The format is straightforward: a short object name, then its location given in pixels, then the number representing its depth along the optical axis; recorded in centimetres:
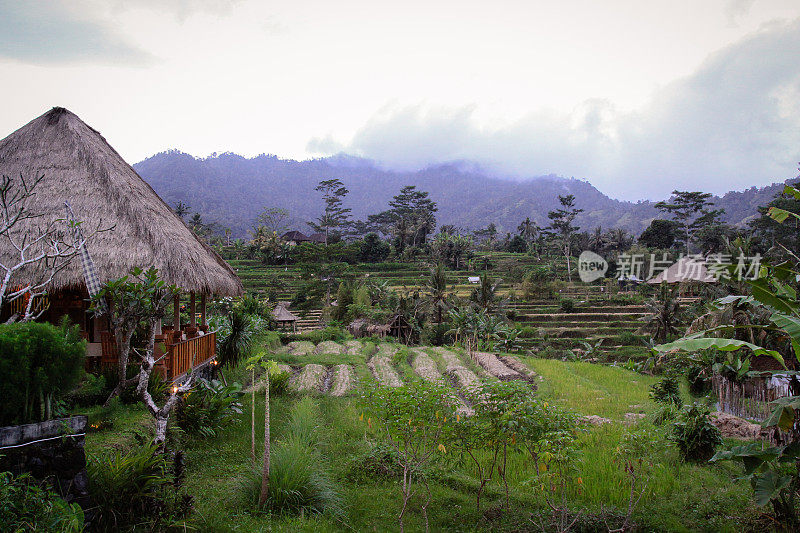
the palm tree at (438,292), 2502
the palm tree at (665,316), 2125
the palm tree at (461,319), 2177
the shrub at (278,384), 992
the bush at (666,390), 938
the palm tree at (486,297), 2427
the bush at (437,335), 2516
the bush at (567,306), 3103
